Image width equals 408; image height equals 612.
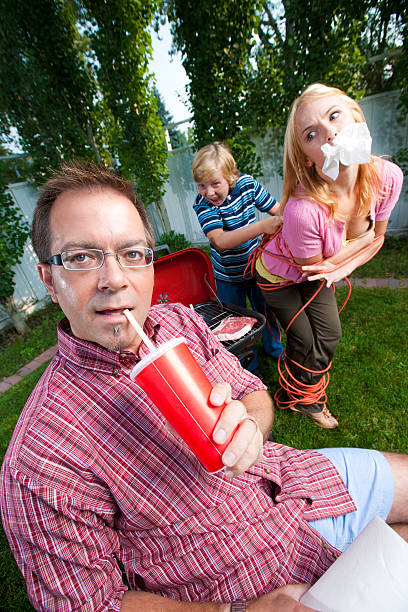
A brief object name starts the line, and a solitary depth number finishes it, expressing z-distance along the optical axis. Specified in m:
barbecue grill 2.38
